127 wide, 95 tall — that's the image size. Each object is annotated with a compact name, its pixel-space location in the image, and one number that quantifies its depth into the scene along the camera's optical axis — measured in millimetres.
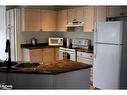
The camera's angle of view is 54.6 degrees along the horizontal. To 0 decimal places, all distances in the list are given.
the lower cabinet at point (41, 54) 3333
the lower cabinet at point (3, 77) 1616
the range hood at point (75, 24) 3131
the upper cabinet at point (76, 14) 3152
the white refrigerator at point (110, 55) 2230
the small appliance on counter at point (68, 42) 3543
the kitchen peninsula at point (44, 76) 1585
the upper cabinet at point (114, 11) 2560
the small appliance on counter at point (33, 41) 3667
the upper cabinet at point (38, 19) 3434
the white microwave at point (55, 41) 3677
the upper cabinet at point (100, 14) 2757
